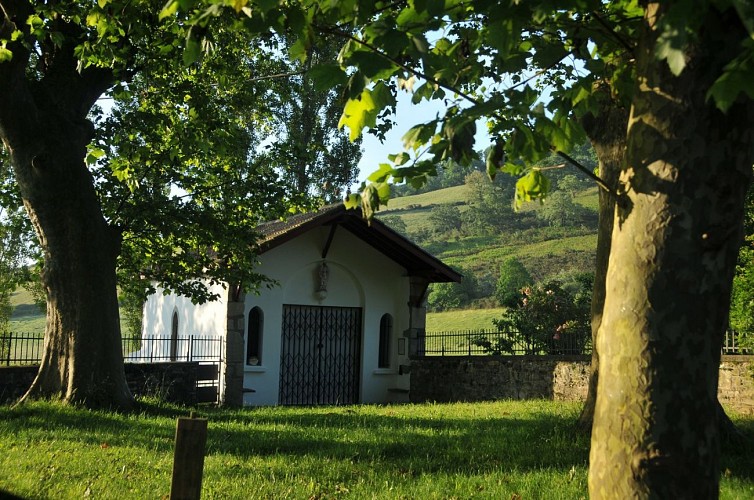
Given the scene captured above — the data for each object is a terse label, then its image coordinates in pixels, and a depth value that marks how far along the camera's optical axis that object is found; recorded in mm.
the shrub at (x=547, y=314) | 23797
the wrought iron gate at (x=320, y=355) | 21625
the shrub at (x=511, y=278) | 56441
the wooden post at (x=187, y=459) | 4246
